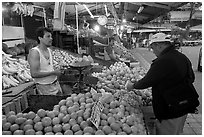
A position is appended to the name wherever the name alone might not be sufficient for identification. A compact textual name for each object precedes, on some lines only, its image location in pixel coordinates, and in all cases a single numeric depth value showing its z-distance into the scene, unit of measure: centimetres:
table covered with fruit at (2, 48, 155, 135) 160
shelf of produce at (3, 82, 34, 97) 235
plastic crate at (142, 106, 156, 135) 268
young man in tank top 245
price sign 165
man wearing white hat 214
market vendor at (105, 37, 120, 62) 555
